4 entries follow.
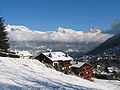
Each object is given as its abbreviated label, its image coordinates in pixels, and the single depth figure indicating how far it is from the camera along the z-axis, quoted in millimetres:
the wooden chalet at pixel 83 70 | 56762
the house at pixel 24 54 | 75494
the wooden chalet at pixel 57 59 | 49156
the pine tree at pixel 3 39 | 39550
